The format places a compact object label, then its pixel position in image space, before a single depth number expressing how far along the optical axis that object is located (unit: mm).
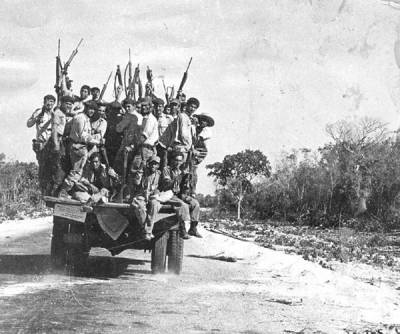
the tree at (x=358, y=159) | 34688
